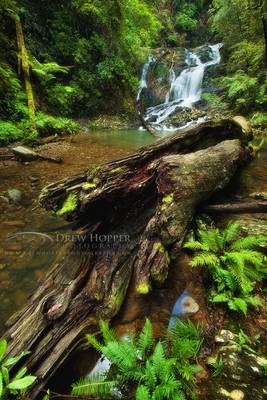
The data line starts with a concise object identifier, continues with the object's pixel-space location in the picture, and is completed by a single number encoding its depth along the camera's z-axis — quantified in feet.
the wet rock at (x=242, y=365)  3.74
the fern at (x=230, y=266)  5.11
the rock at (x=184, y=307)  5.48
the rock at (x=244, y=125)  13.71
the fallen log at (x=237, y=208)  7.55
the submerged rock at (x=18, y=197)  11.90
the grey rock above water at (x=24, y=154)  17.84
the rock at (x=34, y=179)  14.56
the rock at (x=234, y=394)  3.42
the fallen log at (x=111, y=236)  4.80
